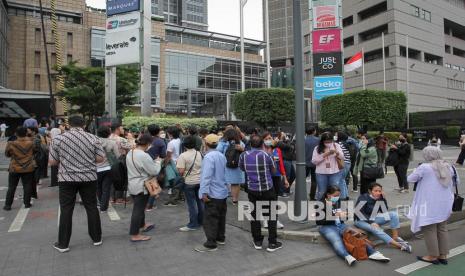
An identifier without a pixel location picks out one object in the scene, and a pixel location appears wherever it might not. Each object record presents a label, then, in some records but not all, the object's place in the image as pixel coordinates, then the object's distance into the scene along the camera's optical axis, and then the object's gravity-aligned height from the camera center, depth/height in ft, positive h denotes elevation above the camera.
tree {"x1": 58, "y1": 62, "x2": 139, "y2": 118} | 67.51 +11.39
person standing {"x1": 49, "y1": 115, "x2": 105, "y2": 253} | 16.98 -1.09
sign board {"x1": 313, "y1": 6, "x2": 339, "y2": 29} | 56.29 +19.64
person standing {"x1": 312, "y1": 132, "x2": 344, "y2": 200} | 22.25 -1.11
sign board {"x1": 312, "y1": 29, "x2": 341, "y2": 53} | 57.26 +16.27
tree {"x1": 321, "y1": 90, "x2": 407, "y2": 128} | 90.12 +8.67
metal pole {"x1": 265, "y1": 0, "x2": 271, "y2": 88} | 90.33 +27.82
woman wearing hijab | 16.39 -2.84
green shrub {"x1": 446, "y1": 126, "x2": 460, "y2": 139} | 115.16 +3.07
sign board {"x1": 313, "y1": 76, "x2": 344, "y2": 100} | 58.90 +9.38
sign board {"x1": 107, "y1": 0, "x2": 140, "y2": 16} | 43.04 +16.71
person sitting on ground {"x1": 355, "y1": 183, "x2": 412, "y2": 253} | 19.36 -3.91
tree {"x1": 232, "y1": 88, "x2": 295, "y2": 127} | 87.86 +9.37
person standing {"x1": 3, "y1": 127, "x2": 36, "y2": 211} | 24.81 -1.05
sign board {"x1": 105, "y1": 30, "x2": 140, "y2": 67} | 42.88 +11.69
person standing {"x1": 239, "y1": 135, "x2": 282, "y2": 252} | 17.66 -1.95
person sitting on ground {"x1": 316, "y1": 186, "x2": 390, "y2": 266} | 17.19 -4.29
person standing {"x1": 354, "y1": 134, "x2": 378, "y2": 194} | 27.09 -1.36
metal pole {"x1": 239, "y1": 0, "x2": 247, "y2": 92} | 87.83 +31.42
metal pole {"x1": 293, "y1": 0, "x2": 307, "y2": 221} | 21.98 +1.80
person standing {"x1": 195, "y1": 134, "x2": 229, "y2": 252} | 17.63 -2.39
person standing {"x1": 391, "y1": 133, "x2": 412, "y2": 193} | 32.52 -1.68
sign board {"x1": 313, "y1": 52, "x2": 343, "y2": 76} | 58.18 +12.88
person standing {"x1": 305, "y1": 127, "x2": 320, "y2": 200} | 27.43 -0.35
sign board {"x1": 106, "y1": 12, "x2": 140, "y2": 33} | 42.91 +14.73
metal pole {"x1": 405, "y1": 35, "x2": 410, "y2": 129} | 166.40 +35.06
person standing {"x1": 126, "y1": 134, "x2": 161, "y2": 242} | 18.21 -1.54
